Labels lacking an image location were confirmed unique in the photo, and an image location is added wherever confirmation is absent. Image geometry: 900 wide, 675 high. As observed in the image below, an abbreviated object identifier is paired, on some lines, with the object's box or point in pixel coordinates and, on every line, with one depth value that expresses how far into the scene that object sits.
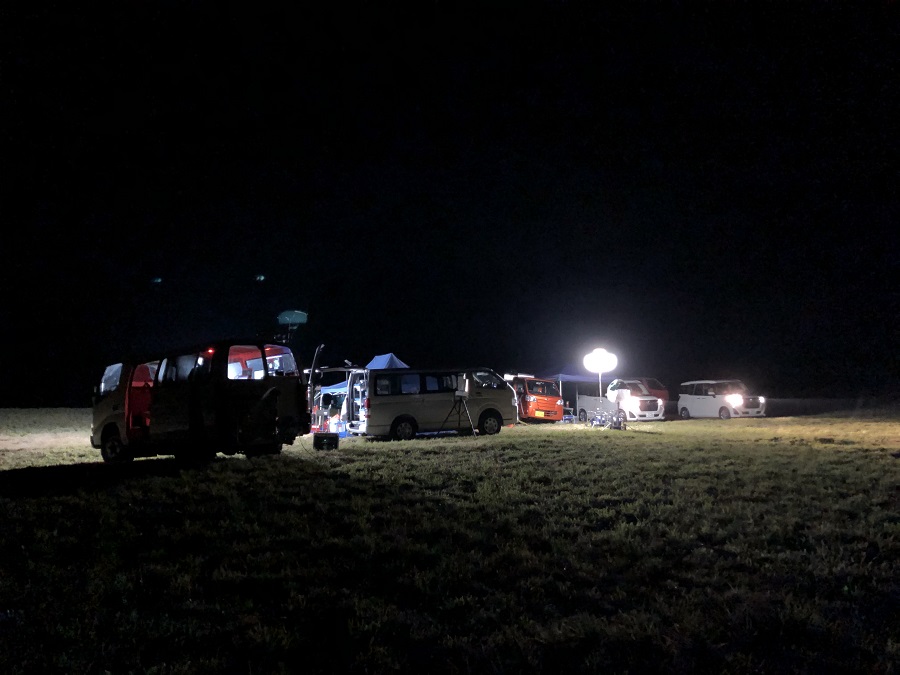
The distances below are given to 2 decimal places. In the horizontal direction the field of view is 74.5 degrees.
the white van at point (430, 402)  14.81
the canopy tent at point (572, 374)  26.62
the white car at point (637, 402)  20.67
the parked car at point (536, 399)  20.52
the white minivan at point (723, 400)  21.86
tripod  15.24
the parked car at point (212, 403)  9.38
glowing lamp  19.19
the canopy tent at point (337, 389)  16.08
